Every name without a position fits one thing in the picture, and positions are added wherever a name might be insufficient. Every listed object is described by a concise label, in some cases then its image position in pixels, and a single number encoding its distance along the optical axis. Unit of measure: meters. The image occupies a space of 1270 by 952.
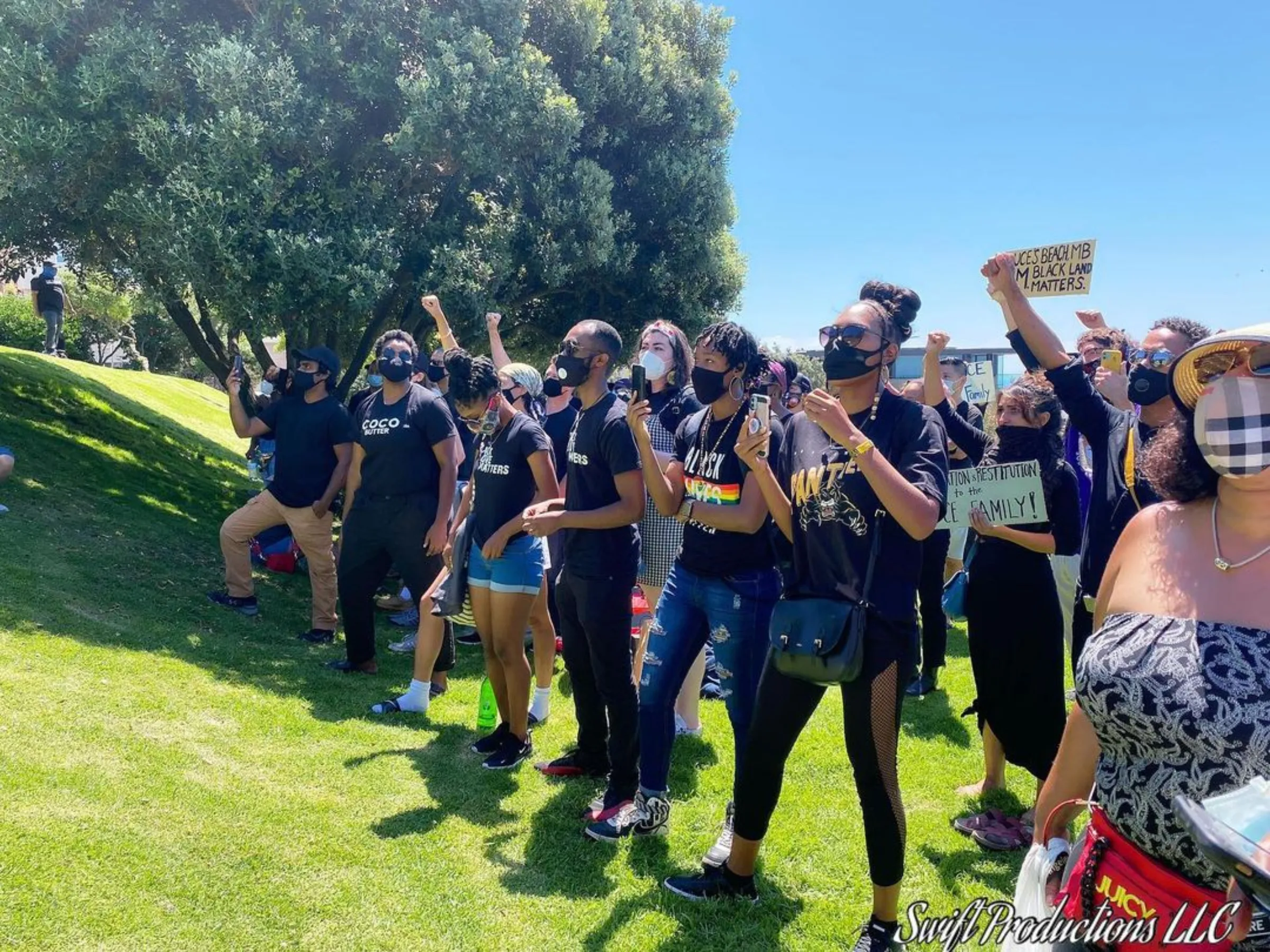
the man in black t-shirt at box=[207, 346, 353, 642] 6.92
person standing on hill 14.52
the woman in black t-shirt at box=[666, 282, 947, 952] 2.79
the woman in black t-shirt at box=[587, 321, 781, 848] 3.67
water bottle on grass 5.12
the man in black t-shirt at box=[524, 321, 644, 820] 4.06
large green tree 8.29
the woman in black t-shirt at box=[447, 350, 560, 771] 4.67
